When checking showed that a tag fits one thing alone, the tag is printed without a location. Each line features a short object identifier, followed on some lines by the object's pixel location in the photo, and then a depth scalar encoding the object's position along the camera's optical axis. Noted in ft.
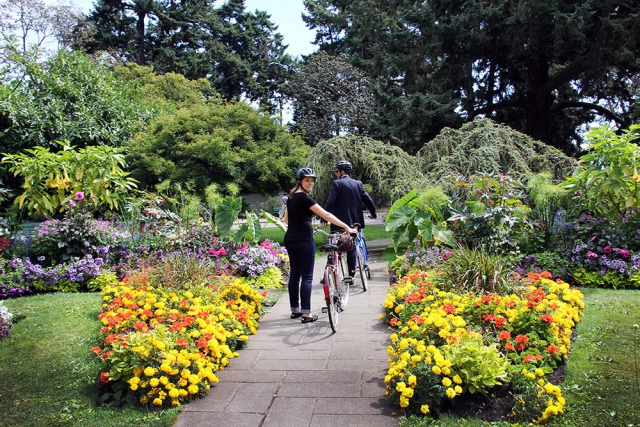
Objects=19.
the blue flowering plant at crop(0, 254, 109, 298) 22.34
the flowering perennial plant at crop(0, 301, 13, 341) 16.37
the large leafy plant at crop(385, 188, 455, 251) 24.53
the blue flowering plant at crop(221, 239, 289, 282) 24.48
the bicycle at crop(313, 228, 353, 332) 15.85
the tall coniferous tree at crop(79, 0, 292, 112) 111.34
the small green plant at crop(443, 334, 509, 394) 10.69
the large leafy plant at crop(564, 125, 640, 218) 21.15
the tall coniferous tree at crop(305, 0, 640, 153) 42.22
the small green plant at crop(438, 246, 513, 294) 16.47
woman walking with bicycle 16.63
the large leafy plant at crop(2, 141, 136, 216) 24.14
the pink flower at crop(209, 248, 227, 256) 24.12
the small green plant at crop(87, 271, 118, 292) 22.61
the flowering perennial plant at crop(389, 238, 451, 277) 21.15
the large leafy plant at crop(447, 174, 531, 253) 22.39
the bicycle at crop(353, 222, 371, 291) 21.61
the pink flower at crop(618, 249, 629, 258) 20.74
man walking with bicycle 22.95
